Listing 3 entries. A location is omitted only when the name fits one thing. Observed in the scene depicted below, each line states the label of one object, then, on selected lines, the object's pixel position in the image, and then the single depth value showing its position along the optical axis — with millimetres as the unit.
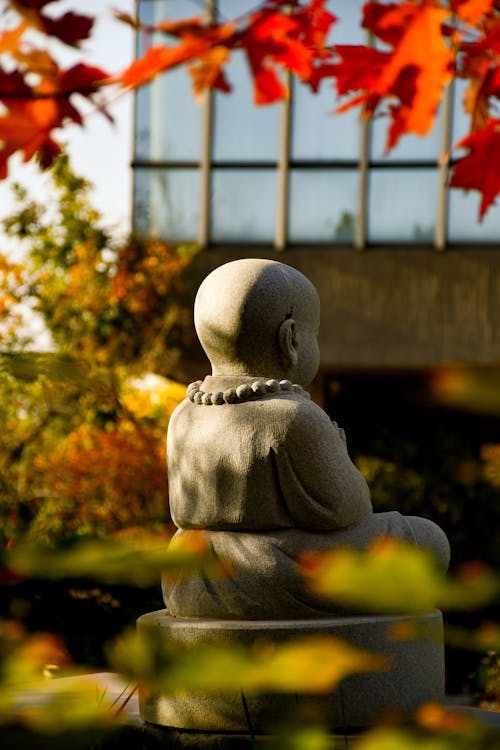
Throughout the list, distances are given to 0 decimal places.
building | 24187
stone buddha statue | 7910
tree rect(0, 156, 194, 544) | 23547
